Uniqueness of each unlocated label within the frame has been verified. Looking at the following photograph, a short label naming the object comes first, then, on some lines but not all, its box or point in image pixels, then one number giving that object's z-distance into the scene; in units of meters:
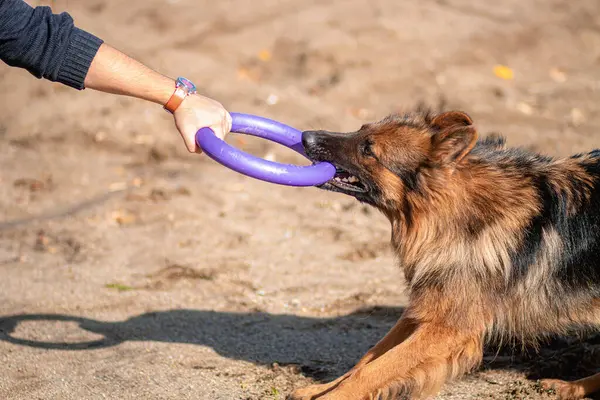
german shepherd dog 4.46
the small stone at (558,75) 11.37
